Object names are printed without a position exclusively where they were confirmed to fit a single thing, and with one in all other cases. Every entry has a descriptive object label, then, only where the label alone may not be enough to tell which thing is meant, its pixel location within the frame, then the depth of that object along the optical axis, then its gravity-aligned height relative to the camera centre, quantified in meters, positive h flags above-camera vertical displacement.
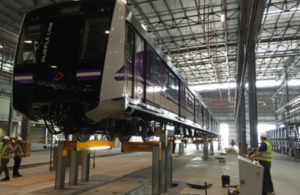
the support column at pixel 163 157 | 6.24 -0.77
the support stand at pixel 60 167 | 6.23 -1.08
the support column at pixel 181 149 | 20.90 -1.82
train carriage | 4.14 +1.16
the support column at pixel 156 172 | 5.54 -1.03
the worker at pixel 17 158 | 8.43 -1.18
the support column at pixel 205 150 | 15.48 -1.39
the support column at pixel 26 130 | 17.55 -0.31
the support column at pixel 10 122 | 17.47 +0.23
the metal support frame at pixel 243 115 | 18.73 +1.28
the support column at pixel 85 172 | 7.66 -1.46
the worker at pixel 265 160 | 6.17 -0.80
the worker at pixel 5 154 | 7.91 -0.96
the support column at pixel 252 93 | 12.11 +1.94
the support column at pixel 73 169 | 7.08 -1.29
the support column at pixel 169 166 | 6.71 -1.07
